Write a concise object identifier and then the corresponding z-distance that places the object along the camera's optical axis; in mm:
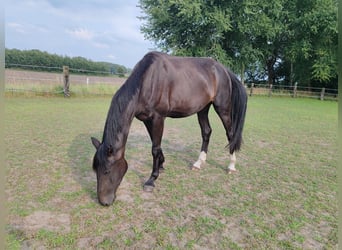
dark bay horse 2359
